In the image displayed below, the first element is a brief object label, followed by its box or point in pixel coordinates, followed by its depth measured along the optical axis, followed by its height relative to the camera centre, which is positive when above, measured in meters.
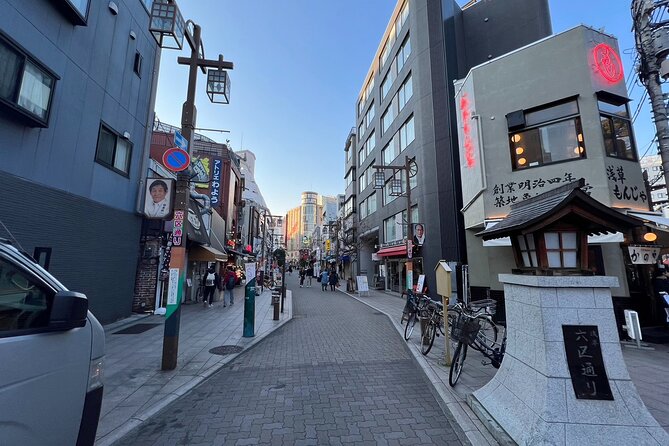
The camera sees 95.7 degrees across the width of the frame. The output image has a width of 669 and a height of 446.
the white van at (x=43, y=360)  2.01 -0.66
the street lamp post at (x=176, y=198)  6.02 +1.54
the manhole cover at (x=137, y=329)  9.16 -1.80
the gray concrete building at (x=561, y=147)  9.73 +4.48
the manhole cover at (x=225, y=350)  7.31 -1.94
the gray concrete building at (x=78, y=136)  6.71 +3.67
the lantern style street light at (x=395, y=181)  21.12 +6.57
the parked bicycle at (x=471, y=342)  5.36 -1.27
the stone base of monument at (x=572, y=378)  3.25 -1.22
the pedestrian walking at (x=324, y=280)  27.30 -0.77
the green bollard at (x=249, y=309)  8.91 -1.11
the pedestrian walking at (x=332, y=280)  27.17 -0.77
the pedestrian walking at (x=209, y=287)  15.09 -0.78
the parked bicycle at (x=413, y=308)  8.91 -1.10
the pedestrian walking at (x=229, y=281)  16.33 -0.54
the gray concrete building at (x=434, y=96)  18.14 +12.05
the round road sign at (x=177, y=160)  6.24 +2.28
